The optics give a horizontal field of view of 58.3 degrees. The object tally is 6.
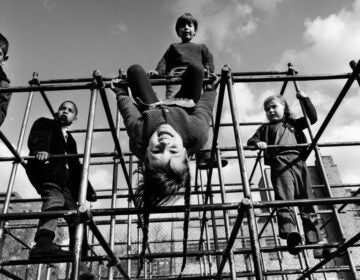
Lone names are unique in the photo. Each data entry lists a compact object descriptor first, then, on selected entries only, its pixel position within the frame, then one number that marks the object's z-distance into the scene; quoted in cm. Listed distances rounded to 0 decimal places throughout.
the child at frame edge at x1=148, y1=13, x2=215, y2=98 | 365
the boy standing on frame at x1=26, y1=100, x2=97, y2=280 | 243
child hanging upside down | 167
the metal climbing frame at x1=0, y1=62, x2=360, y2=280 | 145
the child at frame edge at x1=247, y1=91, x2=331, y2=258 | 276
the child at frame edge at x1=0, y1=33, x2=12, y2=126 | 276
